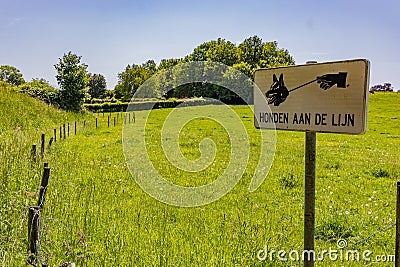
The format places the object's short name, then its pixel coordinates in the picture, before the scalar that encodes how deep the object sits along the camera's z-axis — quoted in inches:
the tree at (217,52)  3304.6
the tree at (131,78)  3264.5
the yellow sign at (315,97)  107.1
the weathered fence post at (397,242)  117.3
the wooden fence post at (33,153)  292.1
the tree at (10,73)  4045.3
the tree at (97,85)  4375.0
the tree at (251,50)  3420.3
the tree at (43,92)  1350.6
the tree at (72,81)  1473.9
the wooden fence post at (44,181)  172.9
